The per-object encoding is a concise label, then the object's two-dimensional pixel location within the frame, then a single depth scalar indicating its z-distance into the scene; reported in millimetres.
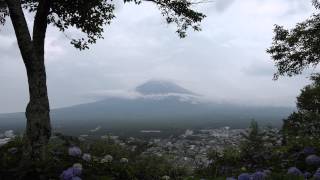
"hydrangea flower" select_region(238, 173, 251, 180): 4059
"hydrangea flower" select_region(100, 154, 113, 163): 6152
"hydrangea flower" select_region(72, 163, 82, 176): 4984
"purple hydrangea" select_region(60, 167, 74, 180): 4866
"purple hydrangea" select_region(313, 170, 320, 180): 3807
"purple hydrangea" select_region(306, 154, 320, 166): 5419
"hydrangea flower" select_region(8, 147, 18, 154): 6479
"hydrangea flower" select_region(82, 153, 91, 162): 6006
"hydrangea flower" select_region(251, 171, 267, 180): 3985
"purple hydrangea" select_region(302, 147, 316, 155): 6000
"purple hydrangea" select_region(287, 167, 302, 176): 4182
